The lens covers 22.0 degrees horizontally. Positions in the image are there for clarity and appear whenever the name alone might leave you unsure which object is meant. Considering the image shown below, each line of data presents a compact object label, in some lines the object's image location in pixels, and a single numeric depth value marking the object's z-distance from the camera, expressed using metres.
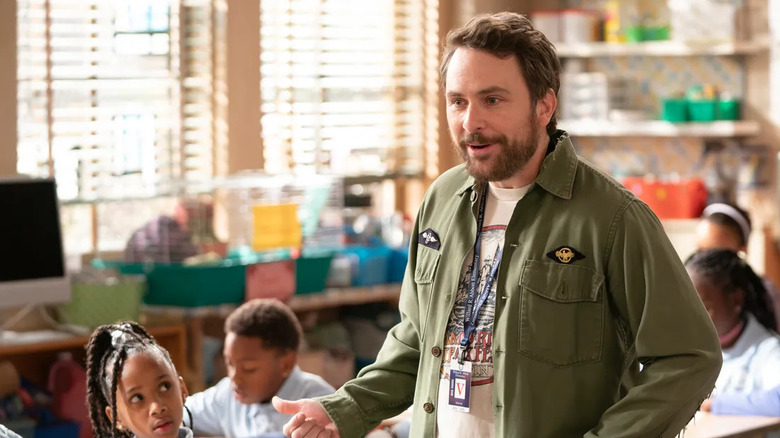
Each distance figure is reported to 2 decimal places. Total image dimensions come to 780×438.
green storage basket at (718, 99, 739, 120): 9.54
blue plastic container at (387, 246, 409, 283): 8.76
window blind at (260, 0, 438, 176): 9.26
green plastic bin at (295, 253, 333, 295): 8.07
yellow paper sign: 7.97
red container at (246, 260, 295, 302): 7.70
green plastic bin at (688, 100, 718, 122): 9.55
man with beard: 2.85
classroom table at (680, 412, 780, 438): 5.28
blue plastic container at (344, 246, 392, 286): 8.63
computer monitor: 6.96
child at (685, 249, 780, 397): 5.82
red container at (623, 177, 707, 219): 9.59
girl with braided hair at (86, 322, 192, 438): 3.57
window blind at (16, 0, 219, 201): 7.82
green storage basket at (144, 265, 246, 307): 7.44
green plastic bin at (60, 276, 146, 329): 7.20
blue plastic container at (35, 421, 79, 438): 6.84
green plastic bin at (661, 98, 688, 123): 9.62
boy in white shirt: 5.34
